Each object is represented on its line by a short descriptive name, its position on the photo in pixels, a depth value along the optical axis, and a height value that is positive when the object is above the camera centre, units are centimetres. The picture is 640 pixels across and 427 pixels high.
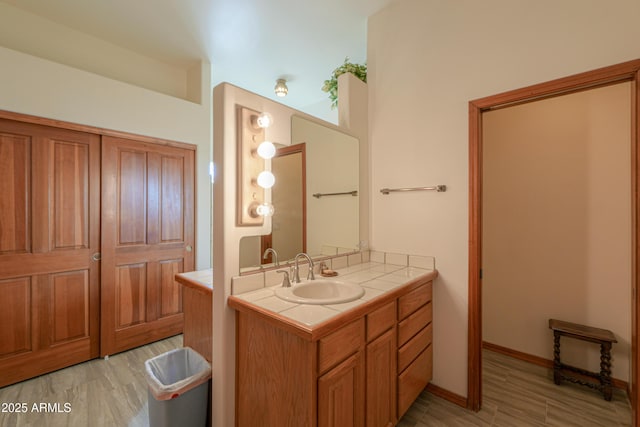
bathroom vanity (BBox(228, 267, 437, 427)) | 113 -70
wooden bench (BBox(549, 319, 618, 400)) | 197 -106
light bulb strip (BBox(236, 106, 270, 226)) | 147 +25
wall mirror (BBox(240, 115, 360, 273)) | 175 +10
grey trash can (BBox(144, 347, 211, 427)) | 142 -97
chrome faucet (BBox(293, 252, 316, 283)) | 172 -36
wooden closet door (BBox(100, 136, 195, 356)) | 260 -26
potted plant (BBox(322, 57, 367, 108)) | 248 +126
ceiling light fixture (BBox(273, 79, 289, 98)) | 345 +157
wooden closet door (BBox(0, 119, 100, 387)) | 213 -28
